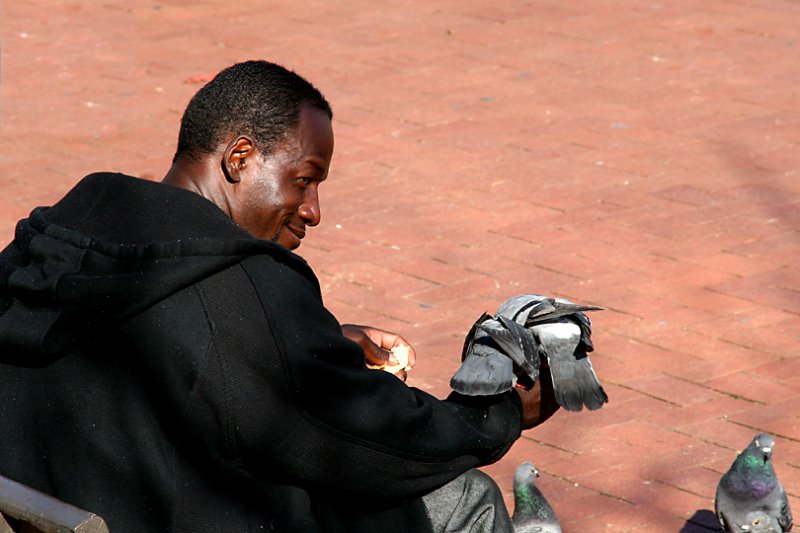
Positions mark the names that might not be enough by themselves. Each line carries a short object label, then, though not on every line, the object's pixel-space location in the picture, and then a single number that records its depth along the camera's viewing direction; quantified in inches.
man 156.3
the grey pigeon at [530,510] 269.7
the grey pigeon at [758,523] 263.7
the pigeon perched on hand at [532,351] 173.9
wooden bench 144.4
